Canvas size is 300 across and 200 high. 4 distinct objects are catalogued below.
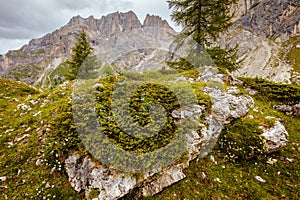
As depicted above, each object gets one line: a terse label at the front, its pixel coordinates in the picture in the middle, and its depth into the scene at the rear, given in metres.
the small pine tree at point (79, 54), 25.12
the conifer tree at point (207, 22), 14.16
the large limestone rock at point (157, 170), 4.56
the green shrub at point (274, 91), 9.39
